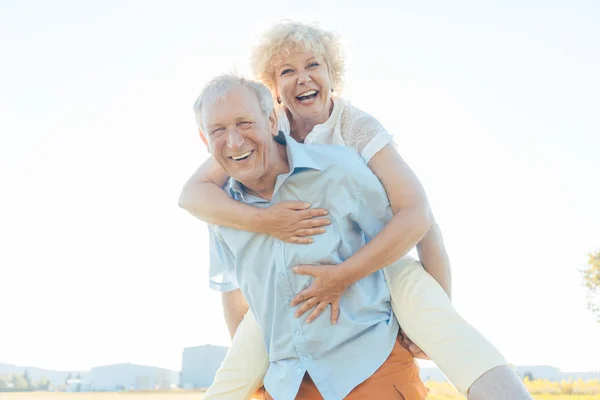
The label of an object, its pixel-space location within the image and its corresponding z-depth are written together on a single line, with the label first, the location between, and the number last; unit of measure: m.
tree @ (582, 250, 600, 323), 19.61
